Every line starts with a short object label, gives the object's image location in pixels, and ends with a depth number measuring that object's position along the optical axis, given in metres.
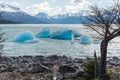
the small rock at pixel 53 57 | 19.11
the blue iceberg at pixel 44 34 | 44.22
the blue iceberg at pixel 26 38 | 35.38
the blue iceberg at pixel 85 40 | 35.33
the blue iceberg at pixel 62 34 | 39.56
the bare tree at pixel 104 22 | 5.97
